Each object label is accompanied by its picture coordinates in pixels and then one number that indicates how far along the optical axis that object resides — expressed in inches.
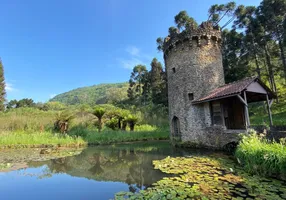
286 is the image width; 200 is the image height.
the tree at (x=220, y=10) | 802.8
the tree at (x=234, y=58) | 729.6
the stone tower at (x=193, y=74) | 433.4
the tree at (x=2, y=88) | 1298.6
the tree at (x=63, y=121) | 553.5
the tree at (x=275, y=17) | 612.1
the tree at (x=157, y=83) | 1109.7
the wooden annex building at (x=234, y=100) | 329.1
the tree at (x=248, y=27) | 684.7
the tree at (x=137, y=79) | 1428.4
